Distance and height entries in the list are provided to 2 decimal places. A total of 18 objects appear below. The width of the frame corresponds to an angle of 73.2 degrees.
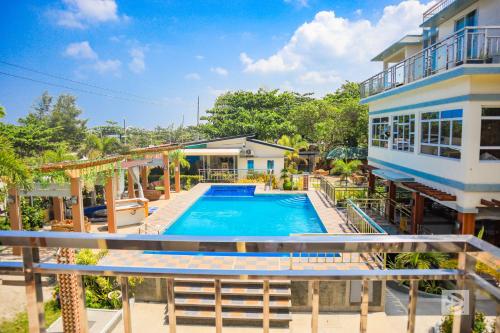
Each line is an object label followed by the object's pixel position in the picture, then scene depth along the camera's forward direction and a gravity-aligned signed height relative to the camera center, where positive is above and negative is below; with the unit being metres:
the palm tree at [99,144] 24.59 -0.28
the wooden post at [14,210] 10.48 -2.14
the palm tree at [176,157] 20.57 -1.13
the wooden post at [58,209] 13.40 -2.71
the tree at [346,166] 20.19 -1.85
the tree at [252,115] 33.75 +2.47
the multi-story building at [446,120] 8.62 +0.48
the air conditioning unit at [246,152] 26.48 -1.08
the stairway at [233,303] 8.52 -4.27
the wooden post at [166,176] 19.73 -2.16
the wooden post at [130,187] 17.73 -2.50
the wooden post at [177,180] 22.06 -2.68
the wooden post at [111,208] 12.49 -2.55
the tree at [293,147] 27.16 -0.80
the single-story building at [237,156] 25.95 -1.41
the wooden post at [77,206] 10.46 -2.05
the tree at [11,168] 9.27 -0.74
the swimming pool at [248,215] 15.36 -4.00
